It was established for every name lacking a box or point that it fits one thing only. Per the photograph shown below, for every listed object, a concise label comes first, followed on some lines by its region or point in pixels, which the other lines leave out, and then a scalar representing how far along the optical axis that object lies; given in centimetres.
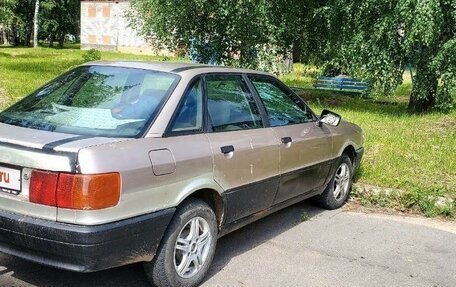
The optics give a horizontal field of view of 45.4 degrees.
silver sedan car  323
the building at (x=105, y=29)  4994
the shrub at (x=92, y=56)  2297
